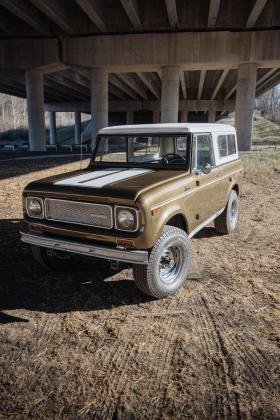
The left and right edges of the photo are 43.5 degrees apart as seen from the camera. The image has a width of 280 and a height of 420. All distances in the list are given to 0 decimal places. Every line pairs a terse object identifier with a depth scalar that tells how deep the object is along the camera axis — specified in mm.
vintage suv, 3721
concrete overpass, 18203
